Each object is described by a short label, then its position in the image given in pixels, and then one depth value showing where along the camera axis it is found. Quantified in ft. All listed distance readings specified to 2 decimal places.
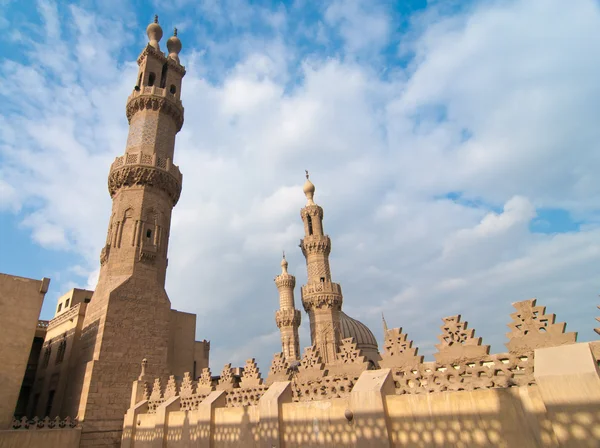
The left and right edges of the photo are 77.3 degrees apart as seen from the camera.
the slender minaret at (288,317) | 105.29
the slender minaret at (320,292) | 87.76
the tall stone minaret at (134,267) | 48.97
